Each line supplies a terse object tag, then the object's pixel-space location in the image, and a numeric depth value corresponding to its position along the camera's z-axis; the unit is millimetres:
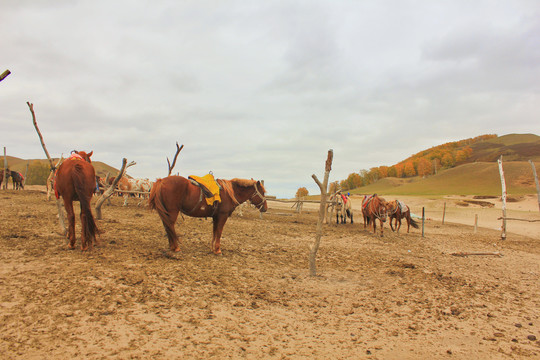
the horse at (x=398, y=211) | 14523
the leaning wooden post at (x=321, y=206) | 6289
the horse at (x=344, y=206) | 19042
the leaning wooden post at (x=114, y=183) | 7210
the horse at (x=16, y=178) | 23091
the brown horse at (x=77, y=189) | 5750
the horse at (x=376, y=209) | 14023
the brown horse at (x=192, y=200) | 6613
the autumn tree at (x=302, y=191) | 64812
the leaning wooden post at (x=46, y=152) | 6290
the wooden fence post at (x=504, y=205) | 13867
